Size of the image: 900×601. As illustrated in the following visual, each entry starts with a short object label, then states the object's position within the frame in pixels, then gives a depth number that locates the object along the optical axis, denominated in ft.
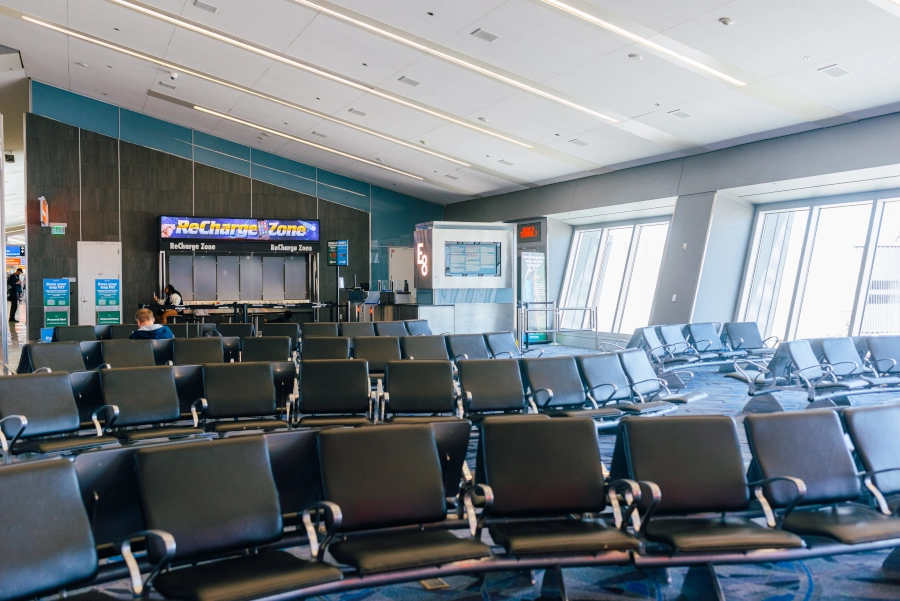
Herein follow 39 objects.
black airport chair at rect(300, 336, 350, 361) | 23.06
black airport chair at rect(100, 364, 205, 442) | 15.57
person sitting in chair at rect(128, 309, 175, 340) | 24.12
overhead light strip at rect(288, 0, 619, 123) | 29.71
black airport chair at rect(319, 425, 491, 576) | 9.48
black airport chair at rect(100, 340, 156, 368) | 21.44
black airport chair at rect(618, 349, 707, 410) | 20.07
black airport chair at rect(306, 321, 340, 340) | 29.58
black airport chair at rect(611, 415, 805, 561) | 10.16
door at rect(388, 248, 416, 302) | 66.33
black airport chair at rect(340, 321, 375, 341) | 29.45
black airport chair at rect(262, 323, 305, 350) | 29.66
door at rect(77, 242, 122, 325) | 55.16
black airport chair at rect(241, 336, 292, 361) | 23.38
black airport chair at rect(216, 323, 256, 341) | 30.71
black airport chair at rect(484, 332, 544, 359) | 24.67
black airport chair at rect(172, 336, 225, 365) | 21.65
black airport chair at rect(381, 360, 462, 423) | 16.81
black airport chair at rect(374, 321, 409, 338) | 30.19
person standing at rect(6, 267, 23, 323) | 70.59
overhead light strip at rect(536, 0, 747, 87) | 25.57
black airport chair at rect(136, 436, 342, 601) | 8.23
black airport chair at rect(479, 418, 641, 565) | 10.08
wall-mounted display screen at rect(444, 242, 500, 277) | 42.55
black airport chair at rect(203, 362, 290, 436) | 16.24
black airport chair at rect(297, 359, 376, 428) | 16.65
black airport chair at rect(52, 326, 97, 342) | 27.25
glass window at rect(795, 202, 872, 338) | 38.32
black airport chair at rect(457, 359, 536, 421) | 17.51
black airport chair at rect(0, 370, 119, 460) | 14.16
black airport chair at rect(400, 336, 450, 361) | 23.21
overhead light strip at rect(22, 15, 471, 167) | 39.81
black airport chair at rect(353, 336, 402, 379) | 22.95
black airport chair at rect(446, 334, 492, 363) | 23.94
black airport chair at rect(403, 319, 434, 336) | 30.91
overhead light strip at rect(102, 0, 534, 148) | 34.39
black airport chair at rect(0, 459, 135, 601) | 7.48
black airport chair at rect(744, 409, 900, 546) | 10.23
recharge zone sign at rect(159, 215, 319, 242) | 57.45
